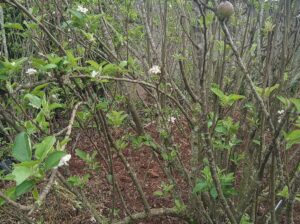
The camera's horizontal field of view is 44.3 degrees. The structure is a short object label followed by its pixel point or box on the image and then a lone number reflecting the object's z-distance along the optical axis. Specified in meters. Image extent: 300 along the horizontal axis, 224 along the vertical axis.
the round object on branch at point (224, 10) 1.17
